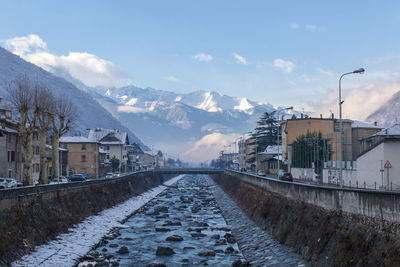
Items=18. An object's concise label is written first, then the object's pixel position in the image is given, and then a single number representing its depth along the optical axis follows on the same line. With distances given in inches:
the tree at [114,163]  6958.7
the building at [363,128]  5193.4
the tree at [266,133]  7022.6
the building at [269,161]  5532.5
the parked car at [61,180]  2796.8
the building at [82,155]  5575.8
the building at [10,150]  3009.4
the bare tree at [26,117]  2160.4
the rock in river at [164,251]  1520.7
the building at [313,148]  3340.1
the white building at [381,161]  2321.6
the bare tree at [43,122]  2379.4
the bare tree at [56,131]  2603.3
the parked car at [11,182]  2385.5
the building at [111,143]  7367.1
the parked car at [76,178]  3540.8
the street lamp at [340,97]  1756.9
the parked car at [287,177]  3573.3
